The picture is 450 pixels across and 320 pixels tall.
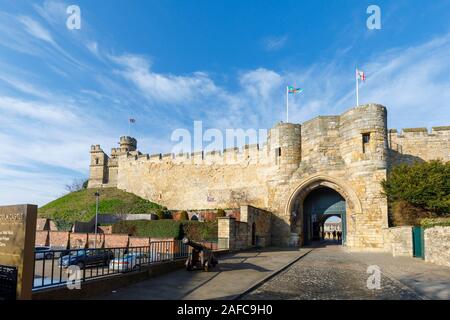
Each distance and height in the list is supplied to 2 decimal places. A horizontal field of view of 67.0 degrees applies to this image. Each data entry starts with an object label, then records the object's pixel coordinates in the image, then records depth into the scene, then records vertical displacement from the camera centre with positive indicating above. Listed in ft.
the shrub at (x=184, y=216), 93.56 -2.24
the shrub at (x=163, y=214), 99.49 -2.06
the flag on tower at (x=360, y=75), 75.79 +29.87
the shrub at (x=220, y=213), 86.40 -1.20
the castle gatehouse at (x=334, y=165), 67.87 +10.46
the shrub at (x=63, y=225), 102.01 -5.49
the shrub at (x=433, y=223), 38.91 -1.51
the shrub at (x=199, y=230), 73.53 -4.71
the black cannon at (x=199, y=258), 32.30 -4.82
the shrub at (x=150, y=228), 76.84 -4.93
